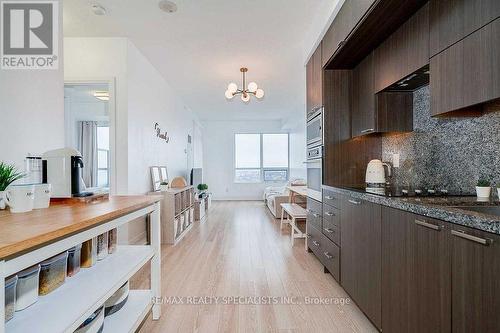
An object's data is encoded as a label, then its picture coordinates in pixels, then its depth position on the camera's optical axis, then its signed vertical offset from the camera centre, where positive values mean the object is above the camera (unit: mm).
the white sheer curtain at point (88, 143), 6891 +607
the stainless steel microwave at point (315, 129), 2850 +426
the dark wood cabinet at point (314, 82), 2914 +1009
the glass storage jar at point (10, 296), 934 -476
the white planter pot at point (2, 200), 1194 -157
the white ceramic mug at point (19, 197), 1132 -139
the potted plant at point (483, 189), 1467 -135
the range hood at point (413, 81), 1805 +646
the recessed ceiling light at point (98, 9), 2740 +1671
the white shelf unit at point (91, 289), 925 -583
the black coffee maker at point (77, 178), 1526 -72
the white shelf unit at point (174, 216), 3846 -793
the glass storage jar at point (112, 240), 1721 -501
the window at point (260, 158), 9352 +271
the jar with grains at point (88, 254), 1478 -508
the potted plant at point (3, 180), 1191 -64
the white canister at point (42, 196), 1266 -147
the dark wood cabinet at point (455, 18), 1224 +761
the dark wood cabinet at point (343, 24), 1886 +1177
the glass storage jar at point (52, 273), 1164 -496
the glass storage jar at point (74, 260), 1363 -501
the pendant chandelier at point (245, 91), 4129 +1214
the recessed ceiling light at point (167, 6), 2634 +1653
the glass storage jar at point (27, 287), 1039 -497
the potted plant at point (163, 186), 4228 -331
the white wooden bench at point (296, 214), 3828 -732
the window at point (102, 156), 7118 +286
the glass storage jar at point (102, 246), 1609 -507
